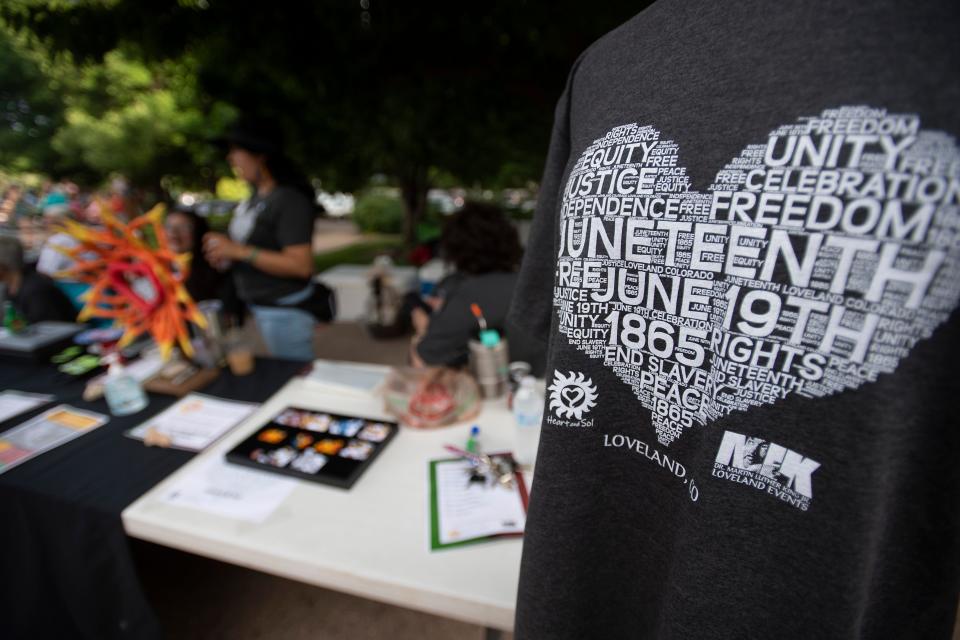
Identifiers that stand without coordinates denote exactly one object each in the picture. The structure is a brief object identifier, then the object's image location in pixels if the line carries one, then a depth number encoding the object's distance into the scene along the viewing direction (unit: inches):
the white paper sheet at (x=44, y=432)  49.3
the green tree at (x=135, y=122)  205.0
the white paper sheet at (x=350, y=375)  61.2
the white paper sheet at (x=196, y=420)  51.5
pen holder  57.5
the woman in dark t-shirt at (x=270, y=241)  79.7
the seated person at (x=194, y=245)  90.7
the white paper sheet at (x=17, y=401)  58.1
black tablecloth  41.8
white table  32.3
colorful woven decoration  60.8
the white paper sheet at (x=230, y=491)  40.4
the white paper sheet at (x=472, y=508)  36.9
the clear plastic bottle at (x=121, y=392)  56.9
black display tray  43.8
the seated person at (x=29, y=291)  95.8
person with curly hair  66.3
